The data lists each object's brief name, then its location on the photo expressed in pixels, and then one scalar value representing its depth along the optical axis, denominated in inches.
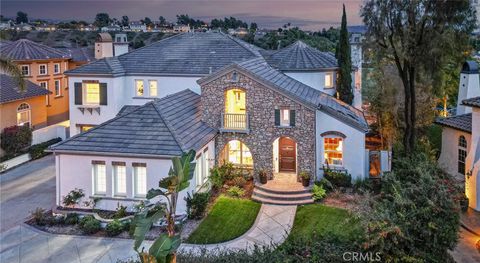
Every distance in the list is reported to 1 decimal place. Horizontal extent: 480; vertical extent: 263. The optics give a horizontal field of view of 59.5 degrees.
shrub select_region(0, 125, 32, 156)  1185.4
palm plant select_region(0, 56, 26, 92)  854.5
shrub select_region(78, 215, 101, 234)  728.5
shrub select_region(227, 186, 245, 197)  895.1
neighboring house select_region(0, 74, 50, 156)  1227.2
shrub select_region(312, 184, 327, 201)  874.0
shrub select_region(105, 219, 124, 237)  719.1
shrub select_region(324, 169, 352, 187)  924.0
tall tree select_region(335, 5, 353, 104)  1213.1
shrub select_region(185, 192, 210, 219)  778.7
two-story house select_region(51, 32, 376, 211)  799.1
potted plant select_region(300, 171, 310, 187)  917.2
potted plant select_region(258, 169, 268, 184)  925.8
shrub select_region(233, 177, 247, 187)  945.5
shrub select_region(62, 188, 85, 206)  794.2
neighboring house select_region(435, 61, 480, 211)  817.2
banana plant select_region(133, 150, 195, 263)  390.6
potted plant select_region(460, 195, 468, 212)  795.4
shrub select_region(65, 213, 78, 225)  764.4
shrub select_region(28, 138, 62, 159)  1212.5
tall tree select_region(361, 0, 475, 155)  887.7
